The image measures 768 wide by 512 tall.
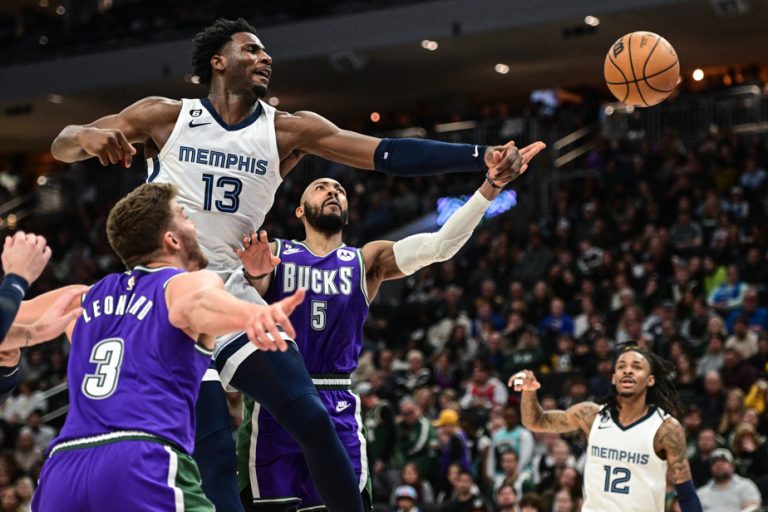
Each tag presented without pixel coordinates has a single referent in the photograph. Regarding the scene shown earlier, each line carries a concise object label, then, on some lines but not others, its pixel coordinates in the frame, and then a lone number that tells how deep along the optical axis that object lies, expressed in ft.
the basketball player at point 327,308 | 21.07
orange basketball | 25.50
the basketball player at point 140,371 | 13.32
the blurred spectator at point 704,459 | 37.47
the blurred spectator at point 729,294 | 49.05
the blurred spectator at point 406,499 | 40.34
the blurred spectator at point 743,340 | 44.34
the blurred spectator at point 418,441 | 43.83
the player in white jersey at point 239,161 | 17.87
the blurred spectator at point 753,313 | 46.73
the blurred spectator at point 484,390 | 47.26
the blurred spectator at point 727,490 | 35.65
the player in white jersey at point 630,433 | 26.35
